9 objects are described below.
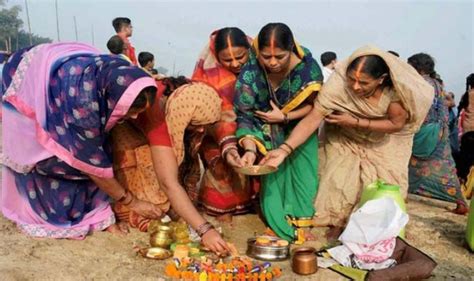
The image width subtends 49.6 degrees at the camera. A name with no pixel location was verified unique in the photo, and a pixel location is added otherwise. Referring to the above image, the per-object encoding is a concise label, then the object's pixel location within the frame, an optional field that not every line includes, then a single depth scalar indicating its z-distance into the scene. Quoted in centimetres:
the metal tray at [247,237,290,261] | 334
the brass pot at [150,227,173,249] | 339
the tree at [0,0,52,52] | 3632
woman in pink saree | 312
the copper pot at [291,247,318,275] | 310
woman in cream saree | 365
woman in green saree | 374
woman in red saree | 381
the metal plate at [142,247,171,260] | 327
